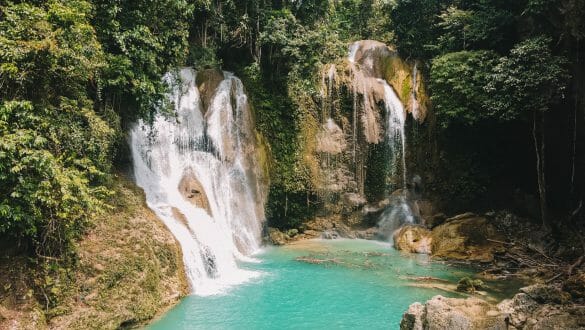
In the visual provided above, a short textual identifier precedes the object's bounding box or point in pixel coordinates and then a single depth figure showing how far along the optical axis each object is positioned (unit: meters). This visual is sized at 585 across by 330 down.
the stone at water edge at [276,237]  17.27
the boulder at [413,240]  15.67
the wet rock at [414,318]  6.34
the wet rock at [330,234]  18.58
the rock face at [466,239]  14.33
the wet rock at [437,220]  17.44
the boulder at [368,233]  18.48
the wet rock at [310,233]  18.50
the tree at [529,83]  13.27
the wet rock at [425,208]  18.58
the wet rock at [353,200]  18.86
